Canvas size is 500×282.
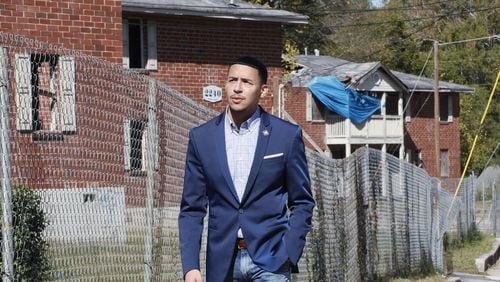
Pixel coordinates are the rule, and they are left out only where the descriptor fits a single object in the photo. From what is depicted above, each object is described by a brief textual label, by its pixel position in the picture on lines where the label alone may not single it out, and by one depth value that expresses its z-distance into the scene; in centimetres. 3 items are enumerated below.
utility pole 3375
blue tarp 4116
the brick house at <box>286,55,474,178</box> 4247
